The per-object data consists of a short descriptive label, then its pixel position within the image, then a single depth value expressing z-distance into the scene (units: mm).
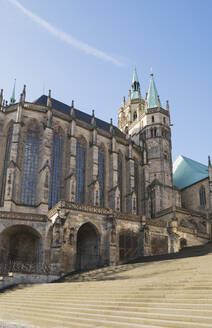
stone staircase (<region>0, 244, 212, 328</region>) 8609
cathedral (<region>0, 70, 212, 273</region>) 27047
